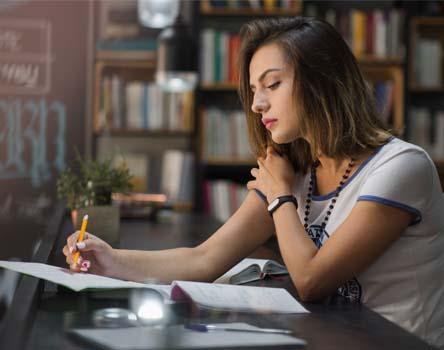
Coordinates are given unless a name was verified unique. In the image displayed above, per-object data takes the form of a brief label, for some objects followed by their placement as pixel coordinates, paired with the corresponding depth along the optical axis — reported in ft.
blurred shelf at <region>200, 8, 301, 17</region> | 14.70
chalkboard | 15.38
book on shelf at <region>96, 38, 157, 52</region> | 15.58
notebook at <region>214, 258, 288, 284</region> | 5.16
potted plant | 6.62
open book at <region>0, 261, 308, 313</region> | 4.00
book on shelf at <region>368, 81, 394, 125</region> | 14.87
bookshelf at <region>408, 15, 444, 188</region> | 15.08
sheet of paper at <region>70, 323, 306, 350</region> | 3.09
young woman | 4.67
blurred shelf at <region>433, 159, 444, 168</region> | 14.83
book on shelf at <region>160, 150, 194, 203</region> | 14.93
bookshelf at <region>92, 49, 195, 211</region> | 15.01
